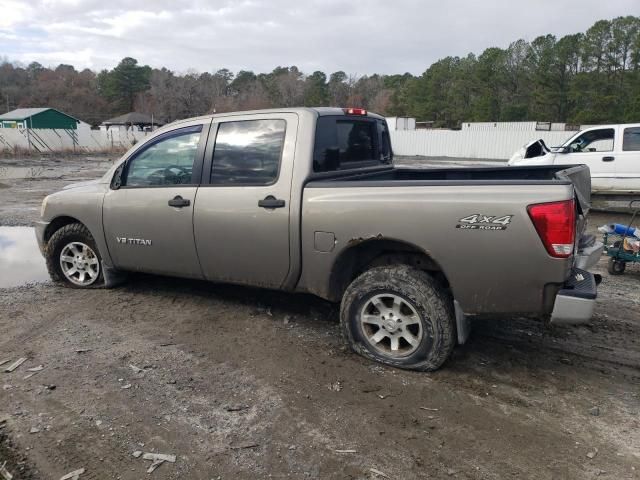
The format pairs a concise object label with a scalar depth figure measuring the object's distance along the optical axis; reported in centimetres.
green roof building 5934
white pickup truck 1152
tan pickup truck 339
